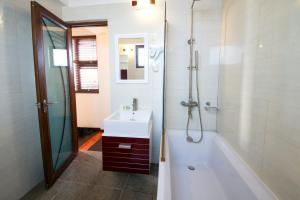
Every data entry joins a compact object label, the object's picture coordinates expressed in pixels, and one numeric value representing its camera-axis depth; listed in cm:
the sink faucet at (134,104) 229
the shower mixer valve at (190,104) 220
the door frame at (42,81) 163
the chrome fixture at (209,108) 222
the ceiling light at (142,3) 206
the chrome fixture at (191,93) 212
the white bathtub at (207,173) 122
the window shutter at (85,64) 351
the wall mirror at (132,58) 223
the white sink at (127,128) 184
